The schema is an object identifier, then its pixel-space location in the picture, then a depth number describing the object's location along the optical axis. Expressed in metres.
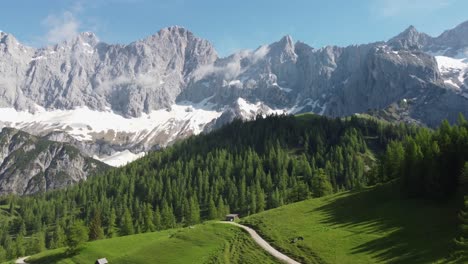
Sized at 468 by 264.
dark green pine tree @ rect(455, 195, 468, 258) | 51.64
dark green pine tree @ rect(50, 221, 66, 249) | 143.18
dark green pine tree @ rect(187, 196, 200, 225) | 152.00
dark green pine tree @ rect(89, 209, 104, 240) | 140.75
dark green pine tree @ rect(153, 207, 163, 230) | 149.43
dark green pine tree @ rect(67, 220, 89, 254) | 102.06
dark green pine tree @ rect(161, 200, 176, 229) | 152.38
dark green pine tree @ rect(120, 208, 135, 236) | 144.88
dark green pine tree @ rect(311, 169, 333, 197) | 140.88
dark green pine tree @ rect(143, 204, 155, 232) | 143.65
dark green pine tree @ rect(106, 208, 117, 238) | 157.26
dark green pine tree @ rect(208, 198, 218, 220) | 156.50
